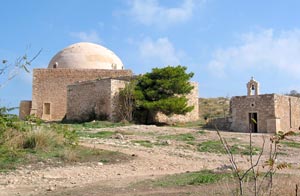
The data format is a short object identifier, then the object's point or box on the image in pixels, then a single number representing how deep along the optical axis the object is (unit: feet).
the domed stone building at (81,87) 73.29
